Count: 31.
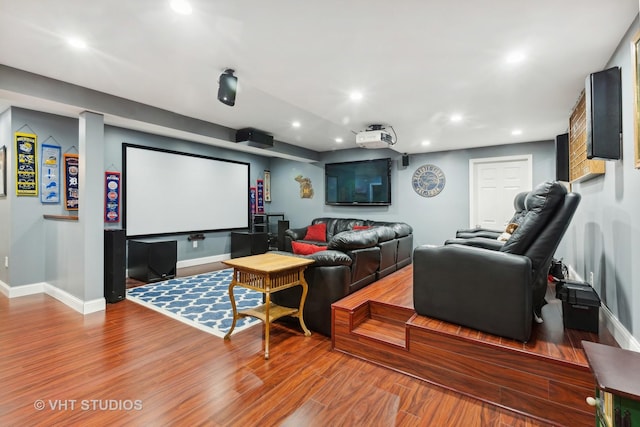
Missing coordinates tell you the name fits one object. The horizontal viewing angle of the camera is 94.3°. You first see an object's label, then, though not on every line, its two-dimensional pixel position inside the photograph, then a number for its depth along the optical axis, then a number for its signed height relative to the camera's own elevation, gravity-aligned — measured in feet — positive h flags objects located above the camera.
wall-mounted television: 20.81 +2.18
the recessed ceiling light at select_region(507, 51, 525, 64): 7.59 +4.06
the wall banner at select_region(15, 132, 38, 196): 12.56 +2.14
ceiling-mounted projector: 14.05 +3.57
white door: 17.33 +1.54
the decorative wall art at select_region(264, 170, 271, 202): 25.05 +2.33
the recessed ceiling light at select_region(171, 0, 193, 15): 5.73 +4.09
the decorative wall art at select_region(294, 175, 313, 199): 24.12 +2.10
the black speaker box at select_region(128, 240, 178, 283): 15.10 -2.42
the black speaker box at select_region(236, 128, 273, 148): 16.20 +4.20
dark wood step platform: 5.70 -3.32
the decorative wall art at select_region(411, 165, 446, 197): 19.42 +2.12
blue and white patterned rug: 10.25 -3.62
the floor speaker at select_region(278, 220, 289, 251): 22.89 -1.40
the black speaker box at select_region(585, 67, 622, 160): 6.91 +2.32
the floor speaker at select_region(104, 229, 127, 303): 12.17 -2.14
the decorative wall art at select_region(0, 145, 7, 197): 12.90 +1.91
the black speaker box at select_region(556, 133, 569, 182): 13.33 +2.49
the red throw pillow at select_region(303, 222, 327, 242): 21.11 -1.45
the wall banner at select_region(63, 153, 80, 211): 13.69 +1.52
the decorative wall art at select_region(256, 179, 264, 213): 24.29 +1.44
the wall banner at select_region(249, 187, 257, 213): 23.36 +1.12
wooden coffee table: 7.95 -1.85
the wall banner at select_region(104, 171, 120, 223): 15.18 +0.87
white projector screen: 16.24 +1.31
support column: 10.97 +0.51
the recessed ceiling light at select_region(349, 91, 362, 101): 10.49 +4.23
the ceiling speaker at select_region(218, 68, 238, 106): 8.62 +3.66
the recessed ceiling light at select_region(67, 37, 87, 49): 7.25 +4.27
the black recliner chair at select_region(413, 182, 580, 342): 6.46 -1.41
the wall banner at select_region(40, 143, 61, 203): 13.17 +1.83
